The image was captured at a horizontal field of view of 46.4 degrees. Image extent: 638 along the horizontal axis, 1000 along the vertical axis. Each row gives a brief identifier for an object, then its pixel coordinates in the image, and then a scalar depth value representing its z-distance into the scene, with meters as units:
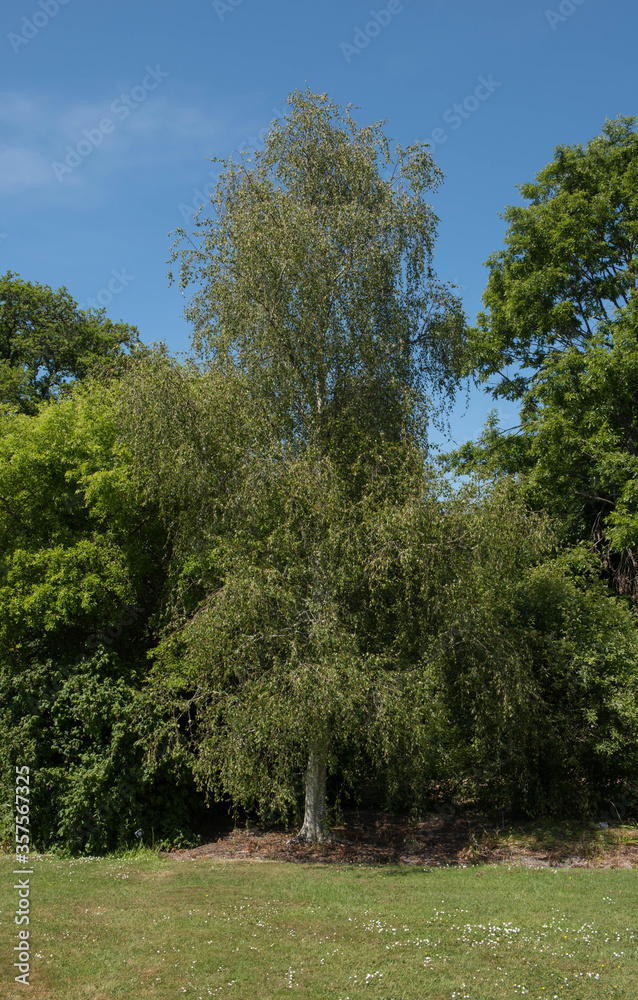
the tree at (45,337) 27.77
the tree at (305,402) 11.54
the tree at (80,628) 13.09
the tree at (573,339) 18.06
